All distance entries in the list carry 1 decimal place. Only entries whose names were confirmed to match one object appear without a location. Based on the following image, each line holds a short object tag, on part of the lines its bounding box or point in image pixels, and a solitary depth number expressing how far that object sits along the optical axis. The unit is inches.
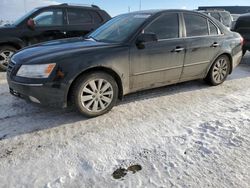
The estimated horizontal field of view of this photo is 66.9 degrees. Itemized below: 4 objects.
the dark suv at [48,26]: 188.8
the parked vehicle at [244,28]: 218.4
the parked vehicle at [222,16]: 430.2
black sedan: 100.3
